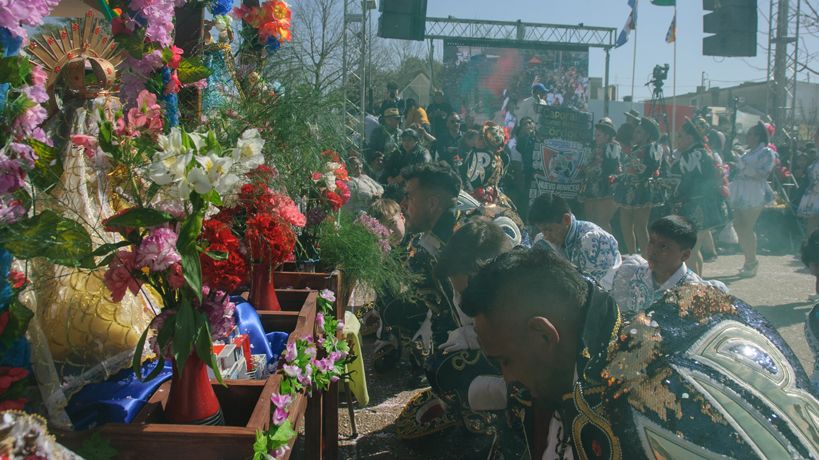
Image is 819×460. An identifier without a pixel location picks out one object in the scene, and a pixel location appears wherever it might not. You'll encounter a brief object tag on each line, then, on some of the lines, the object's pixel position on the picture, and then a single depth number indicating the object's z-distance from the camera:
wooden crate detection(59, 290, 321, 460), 1.66
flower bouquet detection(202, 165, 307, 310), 2.29
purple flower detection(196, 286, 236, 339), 1.78
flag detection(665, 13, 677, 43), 16.62
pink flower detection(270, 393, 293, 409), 1.98
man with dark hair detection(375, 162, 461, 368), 4.17
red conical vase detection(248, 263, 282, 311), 2.82
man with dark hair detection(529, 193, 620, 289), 4.30
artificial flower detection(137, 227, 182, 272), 1.60
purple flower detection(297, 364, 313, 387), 2.32
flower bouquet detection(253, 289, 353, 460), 1.83
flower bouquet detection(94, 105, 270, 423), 1.57
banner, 8.43
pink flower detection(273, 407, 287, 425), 1.93
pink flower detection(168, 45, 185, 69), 2.16
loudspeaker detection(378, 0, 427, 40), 12.31
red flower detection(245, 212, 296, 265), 2.42
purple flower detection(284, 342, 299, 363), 2.31
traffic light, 12.62
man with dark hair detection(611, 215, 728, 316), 4.02
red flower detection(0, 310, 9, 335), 1.69
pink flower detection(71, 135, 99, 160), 1.71
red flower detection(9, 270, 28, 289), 1.77
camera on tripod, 12.63
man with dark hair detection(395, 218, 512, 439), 3.29
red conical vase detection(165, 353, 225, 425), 1.78
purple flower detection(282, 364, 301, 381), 2.23
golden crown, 2.05
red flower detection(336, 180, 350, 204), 3.73
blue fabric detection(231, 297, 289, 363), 2.47
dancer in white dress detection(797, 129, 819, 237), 8.55
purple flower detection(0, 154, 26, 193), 1.55
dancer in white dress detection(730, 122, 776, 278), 8.97
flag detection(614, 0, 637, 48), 17.28
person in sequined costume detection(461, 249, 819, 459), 1.44
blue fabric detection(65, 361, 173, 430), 1.77
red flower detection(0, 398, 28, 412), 1.60
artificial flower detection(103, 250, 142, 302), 1.63
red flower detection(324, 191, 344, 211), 3.60
